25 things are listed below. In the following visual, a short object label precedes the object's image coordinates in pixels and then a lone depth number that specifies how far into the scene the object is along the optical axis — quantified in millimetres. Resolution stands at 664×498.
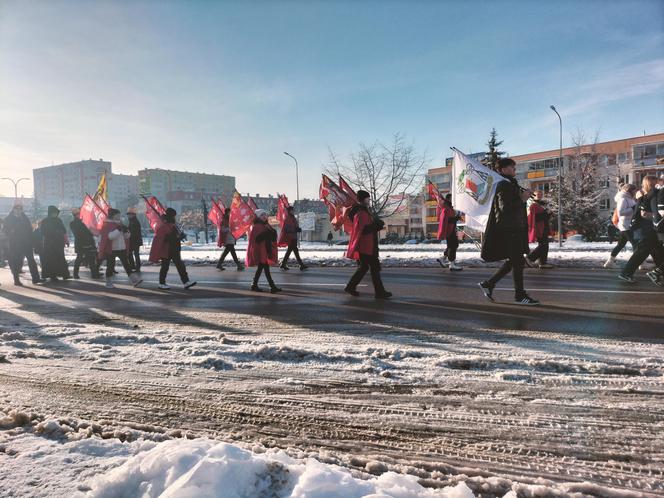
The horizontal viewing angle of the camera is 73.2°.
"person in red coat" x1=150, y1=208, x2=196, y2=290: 8531
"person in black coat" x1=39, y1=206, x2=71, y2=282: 10992
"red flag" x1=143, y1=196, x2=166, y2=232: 8906
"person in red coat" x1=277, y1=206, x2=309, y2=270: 13109
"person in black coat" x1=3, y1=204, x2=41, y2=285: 10492
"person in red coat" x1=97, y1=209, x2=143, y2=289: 9453
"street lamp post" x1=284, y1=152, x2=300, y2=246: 46781
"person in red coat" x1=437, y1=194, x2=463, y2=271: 11766
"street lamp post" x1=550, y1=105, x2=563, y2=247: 31106
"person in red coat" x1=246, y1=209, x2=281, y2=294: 7879
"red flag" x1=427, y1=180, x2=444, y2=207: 13045
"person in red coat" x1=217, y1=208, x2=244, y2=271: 13367
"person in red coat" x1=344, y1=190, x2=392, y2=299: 7004
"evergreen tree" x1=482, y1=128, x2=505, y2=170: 42562
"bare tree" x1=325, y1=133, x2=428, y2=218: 34500
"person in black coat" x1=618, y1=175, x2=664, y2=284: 7707
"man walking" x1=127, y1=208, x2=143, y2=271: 12555
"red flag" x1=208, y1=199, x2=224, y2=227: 15945
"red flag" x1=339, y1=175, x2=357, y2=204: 11965
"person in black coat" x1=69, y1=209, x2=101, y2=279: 11688
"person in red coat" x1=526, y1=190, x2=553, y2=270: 11562
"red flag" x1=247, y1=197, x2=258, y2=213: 14848
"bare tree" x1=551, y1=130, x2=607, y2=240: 37344
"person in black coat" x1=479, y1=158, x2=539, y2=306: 5934
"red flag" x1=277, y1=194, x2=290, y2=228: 13626
